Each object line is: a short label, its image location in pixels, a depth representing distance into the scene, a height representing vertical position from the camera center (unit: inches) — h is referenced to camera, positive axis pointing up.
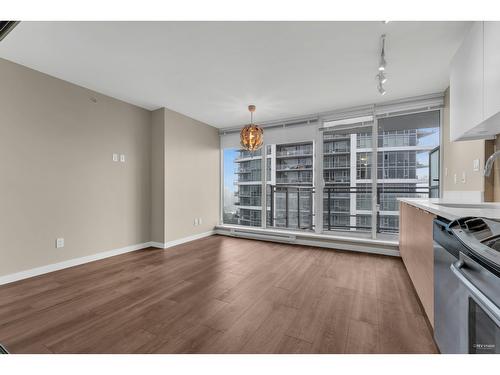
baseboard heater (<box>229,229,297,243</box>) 165.0 -40.8
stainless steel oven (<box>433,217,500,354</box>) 29.1 -16.1
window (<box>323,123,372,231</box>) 150.9 +7.2
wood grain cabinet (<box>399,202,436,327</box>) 61.9 -23.3
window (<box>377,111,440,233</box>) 137.4 +17.8
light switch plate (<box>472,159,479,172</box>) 85.4 +9.2
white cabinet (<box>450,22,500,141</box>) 52.9 +30.2
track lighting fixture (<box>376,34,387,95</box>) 79.1 +50.2
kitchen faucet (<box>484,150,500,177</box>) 53.7 +6.4
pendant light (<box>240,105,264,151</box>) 131.3 +30.6
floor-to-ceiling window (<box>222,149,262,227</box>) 196.9 -0.8
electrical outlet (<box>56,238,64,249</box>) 110.3 -30.0
